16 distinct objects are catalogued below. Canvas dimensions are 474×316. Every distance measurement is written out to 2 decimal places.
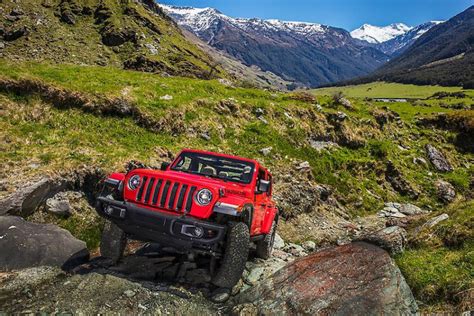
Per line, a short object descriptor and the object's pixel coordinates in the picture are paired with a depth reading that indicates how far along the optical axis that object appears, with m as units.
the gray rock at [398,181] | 21.75
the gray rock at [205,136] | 18.08
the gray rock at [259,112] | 21.85
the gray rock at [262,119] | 21.29
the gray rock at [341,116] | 25.07
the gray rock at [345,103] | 29.19
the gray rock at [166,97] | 18.73
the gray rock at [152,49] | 77.12
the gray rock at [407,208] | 19.38
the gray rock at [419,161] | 24.94
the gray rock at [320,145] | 22.19
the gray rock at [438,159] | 25.18
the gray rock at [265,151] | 18.92
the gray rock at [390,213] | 18.58
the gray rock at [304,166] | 18.97
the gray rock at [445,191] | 21.57
